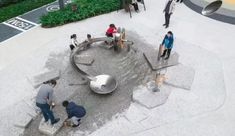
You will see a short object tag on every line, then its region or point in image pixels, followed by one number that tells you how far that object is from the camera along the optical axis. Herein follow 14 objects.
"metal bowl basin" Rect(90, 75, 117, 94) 10.14
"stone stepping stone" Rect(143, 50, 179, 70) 11.37
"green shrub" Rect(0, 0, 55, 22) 15.76
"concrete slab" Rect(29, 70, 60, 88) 10.65
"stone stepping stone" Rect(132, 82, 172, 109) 9.75
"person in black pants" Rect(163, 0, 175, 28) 13.77
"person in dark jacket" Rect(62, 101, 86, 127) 8.54
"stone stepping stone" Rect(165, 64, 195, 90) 10.52
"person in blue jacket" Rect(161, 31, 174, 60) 11.08
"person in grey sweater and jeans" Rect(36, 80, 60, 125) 8.29
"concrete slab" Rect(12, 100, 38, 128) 9.13
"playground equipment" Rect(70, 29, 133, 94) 10.16
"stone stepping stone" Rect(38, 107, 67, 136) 8.79
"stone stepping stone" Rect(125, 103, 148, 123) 9.33
